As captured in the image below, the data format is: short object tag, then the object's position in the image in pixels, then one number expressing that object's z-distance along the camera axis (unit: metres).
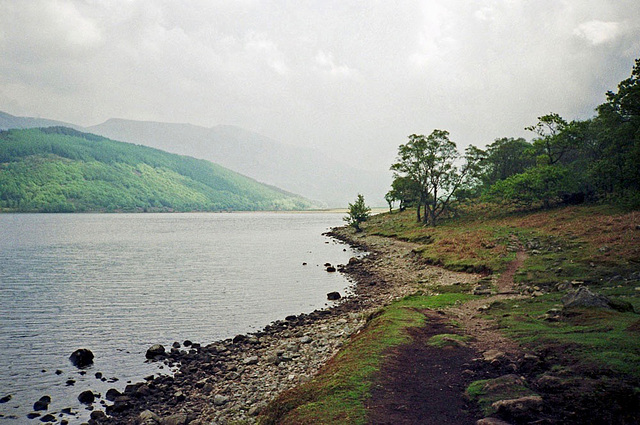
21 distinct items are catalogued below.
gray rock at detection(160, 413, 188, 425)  13.57
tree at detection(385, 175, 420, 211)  90.12
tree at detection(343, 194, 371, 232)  104.38
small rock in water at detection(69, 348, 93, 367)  20.61
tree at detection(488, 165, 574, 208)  62.38
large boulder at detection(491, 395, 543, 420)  9.09
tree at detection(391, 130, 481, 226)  78.94
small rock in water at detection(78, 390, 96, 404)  16.44
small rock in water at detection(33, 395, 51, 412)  15.89
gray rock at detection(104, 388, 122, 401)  16.66
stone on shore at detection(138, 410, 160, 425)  14.02
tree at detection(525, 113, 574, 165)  66.56
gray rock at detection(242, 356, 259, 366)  19.54
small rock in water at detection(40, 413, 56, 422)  14.91
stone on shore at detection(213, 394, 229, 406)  15.04
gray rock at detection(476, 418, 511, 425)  8.84
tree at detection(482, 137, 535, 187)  92.69
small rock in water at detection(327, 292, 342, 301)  35.59
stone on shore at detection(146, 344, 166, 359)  21.65
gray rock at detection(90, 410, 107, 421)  14.79
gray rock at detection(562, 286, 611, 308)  16.69
